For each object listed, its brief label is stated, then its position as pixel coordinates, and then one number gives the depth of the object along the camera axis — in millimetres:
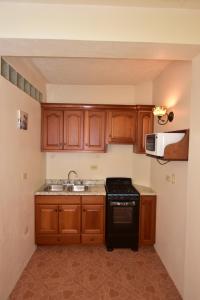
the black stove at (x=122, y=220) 3277
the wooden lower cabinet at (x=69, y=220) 3320
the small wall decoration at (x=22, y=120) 2478
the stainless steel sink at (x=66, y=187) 3594
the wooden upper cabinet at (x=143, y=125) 3570
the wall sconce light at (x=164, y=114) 2766
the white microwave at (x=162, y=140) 2133
